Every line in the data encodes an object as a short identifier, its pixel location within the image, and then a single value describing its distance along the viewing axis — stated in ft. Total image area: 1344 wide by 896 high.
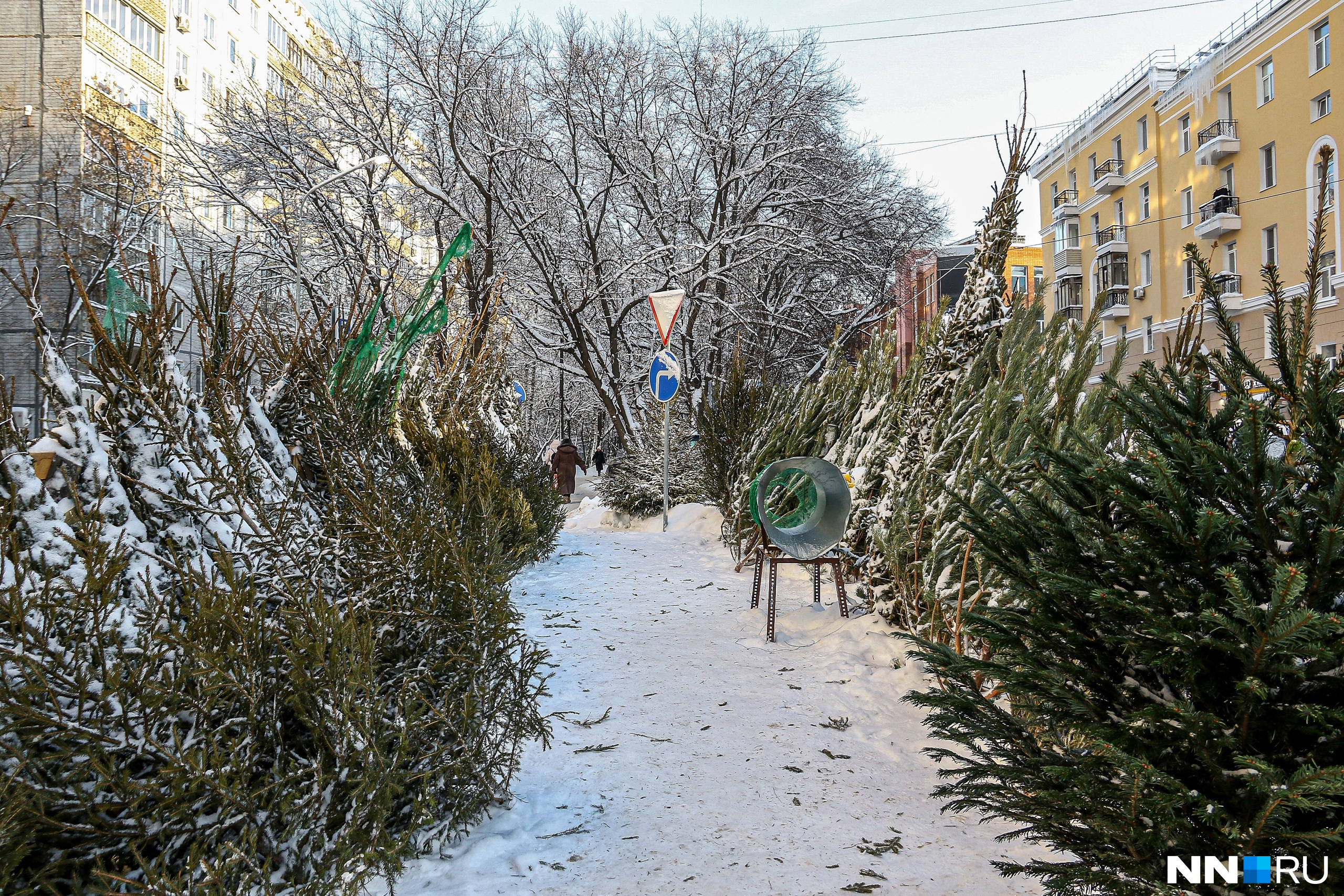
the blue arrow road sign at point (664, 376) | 36.88
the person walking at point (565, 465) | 60.18
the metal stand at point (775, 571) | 17.80
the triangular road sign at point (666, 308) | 37.37
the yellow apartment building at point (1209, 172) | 77.66
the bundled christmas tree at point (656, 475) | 44.27
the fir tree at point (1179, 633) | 4.82
